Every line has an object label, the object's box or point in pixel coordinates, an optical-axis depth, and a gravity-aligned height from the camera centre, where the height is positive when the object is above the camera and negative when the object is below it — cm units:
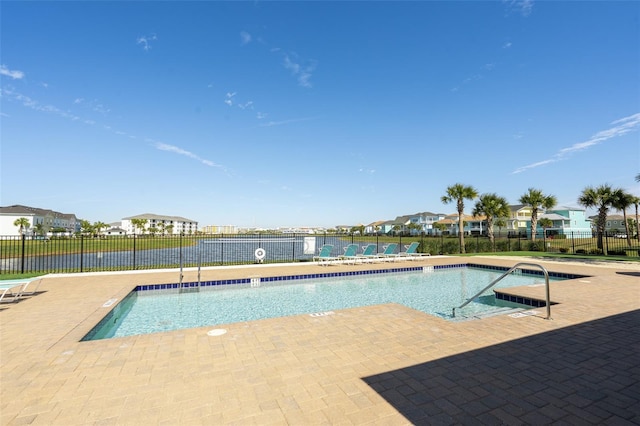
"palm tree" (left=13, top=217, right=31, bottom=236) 5692 +292
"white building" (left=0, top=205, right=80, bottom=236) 6456 +482
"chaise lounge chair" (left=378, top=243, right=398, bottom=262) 1501 -150
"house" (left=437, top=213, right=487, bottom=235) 5819 -35
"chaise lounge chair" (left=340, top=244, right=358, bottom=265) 1365 -135
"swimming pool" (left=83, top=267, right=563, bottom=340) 629 -204
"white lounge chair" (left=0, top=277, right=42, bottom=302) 609 -137
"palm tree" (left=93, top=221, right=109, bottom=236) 6495 +210
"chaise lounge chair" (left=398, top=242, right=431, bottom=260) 1596 -152
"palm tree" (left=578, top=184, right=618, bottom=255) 1888 +144
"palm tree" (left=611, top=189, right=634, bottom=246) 1919 +135
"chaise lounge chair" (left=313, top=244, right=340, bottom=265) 1329 -128
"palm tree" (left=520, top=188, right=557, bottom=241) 2641 +207
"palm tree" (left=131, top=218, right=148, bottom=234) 6839 +283
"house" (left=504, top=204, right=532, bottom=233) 5662 +66
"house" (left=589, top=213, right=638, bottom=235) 6912 -56
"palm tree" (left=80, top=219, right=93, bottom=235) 6625 +220
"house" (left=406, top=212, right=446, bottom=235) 8331 +209
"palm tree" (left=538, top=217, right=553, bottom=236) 4652 -4
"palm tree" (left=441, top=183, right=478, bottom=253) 2155 +232
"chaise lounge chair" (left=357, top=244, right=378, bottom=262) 1402 -143
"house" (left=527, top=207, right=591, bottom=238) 5038 +20
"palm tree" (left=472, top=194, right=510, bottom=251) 2722 +173
